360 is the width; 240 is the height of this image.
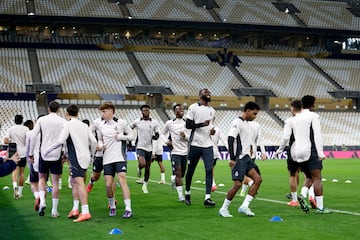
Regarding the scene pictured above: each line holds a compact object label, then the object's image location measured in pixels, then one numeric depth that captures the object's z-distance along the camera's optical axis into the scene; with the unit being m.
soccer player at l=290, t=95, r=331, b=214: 14.56
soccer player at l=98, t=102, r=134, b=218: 14.20
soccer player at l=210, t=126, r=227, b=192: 21.67
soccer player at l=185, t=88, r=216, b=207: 16.34
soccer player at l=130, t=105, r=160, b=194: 21.29
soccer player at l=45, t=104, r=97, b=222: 13.77
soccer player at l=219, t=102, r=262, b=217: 14.26
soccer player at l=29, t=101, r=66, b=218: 14.60
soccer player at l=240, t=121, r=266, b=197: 15.28
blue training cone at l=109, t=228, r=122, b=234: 11.76
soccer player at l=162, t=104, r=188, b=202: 18.08
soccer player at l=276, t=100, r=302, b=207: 15.54
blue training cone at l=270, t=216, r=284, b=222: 13.42
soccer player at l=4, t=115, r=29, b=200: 19.94
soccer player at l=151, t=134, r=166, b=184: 25.31
